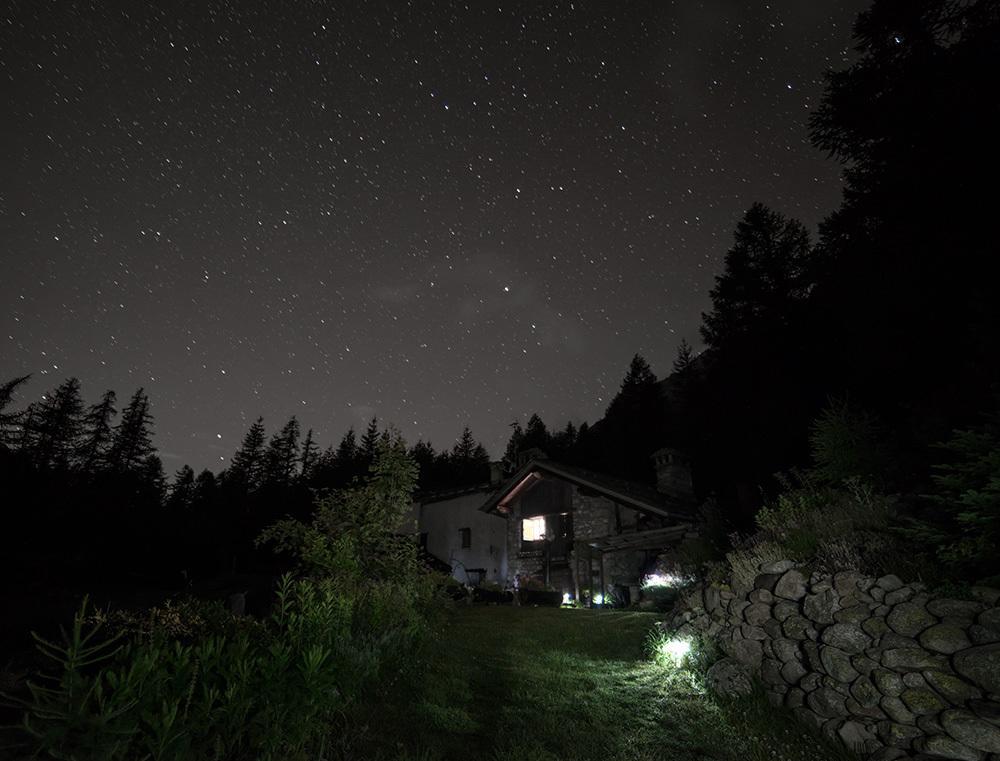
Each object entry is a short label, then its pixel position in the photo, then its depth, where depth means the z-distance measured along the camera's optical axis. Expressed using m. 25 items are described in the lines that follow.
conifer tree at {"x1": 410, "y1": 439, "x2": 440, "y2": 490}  68.32
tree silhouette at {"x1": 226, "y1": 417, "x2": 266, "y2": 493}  64.38
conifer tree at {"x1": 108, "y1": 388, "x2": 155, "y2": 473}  48.72
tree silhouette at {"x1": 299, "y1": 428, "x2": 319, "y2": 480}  71.81
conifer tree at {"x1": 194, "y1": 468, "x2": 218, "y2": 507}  62.58
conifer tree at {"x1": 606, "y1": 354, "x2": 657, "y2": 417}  53.53
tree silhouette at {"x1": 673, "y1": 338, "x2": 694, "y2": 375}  65.12
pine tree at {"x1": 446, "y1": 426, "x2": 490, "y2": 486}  71.00
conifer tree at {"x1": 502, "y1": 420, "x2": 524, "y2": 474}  68.99
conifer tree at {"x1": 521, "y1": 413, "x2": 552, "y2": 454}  66.12
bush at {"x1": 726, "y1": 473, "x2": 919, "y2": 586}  6.62
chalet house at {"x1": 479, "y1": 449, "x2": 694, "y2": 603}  21.12
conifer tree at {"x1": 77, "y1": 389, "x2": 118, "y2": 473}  45.92
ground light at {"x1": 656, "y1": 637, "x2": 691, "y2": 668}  8.11
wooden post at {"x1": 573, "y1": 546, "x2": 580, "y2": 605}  22.83
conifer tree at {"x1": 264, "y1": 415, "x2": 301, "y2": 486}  66.19
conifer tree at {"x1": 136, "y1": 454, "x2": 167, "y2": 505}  48.82
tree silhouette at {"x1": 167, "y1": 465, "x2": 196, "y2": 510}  64.14
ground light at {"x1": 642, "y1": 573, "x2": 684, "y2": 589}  14.69
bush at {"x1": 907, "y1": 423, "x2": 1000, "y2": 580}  5.34
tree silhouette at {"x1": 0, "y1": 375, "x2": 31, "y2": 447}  27.39
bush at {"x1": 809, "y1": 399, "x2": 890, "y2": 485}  9.62
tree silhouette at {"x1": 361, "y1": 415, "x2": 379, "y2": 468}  67.69
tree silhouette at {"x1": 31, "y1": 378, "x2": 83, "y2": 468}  42.44
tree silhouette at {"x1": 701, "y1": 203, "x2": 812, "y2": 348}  26.47
